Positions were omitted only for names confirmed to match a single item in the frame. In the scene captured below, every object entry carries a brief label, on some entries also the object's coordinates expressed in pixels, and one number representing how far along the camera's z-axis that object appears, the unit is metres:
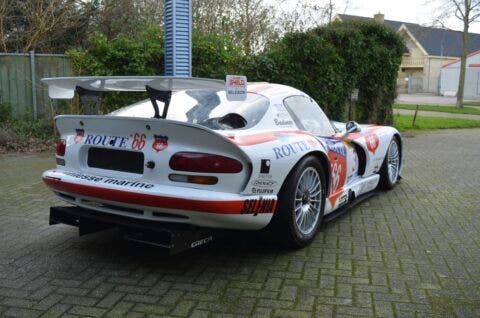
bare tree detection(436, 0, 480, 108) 27.41
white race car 3.53
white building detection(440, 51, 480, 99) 47.16
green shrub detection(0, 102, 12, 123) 10.84
